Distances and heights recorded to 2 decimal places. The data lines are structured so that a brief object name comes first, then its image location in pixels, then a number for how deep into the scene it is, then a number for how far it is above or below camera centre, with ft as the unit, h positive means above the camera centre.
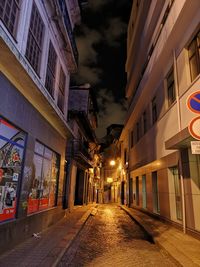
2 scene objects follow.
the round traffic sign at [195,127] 15.19 +4.28
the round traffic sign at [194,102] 16.31 +6.33
